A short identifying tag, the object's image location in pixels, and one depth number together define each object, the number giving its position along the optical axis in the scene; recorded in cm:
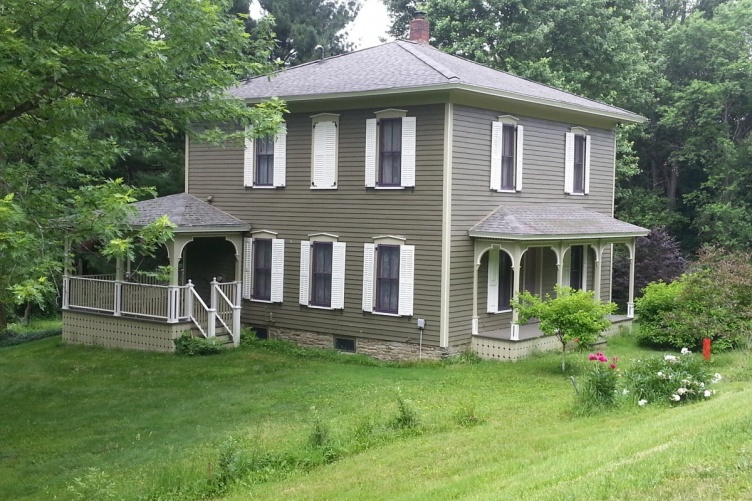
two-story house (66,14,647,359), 1781
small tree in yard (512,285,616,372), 1576
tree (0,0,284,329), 1048
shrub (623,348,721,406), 1114
